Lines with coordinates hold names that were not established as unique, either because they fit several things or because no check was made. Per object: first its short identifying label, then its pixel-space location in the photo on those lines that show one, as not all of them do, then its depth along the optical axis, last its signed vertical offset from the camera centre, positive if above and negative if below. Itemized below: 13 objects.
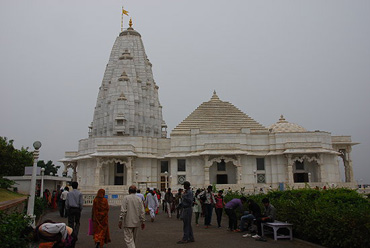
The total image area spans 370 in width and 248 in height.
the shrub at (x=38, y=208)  15.44 -1.28
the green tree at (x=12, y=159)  37.53 +2.97
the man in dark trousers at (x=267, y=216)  10.77 -1.18
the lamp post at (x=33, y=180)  11.59 +0.07
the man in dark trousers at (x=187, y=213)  10.06 -1.01
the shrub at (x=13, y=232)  6.11 -0.99
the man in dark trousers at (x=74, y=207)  10.38 -0.81
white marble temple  38.19 +3.58
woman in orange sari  8.87 -1.04
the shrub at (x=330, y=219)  7.59 -1.06
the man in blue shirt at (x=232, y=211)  12.30 -1.13
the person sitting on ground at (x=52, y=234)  5.75 -0.93
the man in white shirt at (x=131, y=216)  8.24 -0.88
